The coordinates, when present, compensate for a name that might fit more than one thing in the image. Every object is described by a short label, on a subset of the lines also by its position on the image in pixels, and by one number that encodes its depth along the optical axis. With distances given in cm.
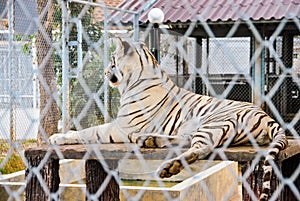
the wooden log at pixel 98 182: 408
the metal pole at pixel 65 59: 706
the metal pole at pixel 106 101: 692
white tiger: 370
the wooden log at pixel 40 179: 361
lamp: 1079
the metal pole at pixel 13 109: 673
